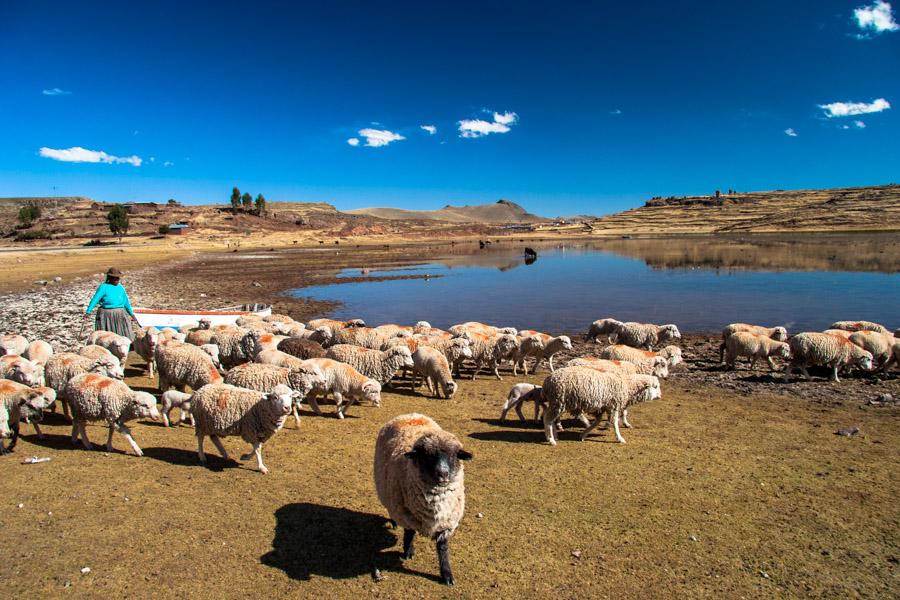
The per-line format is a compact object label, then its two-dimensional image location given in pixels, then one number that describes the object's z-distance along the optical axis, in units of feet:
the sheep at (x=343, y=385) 35.60
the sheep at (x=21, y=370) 30.27
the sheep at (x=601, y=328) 63.52
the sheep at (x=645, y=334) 60.44
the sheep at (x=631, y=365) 35.50
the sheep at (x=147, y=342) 44.57
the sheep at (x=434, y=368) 41.39
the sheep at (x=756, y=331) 53.93
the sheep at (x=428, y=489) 16.99
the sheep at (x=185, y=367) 33.73
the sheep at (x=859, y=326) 53.78
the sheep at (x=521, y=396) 34.72
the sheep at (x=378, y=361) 41.04
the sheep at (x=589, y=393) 30.53
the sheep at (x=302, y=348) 43.29
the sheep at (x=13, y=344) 38.29
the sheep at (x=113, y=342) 39.86
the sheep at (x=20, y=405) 25.55
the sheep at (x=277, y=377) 31.58
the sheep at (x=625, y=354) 42.39
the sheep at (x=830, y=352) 46.24
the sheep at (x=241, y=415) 25.26
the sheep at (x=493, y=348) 48.67
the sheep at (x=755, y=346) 50.72
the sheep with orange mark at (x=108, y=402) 25.73
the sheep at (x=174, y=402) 31.55
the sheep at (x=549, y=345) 49.87
